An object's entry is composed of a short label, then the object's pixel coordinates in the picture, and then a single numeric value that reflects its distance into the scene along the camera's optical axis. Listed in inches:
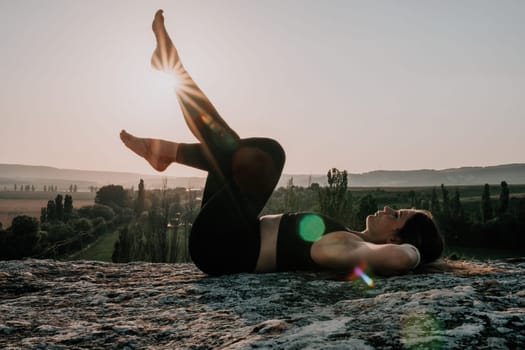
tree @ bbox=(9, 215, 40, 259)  1388.5
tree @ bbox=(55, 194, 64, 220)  2358.9
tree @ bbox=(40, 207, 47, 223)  2369.2
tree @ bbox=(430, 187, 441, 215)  1889.0
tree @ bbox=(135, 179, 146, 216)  1975.6
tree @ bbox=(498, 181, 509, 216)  1941.4
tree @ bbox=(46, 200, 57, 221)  2369.6
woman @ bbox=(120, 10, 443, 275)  136.0
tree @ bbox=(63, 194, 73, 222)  2426.2
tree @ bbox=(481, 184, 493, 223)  1852.9
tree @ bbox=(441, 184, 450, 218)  1625.2
